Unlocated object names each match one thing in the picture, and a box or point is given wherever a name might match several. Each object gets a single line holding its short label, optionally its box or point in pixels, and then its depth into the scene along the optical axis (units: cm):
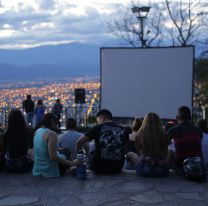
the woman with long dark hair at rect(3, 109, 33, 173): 671
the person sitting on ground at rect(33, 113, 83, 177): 632
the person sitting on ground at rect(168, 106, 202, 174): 649
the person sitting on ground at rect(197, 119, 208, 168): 708
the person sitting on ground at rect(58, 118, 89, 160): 747
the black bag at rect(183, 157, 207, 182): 618
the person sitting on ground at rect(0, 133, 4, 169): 675
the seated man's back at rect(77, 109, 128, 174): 650
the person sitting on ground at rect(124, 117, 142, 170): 734
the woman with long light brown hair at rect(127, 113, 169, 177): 640
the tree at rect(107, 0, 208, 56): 2215
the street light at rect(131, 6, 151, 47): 1561
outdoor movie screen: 1499
